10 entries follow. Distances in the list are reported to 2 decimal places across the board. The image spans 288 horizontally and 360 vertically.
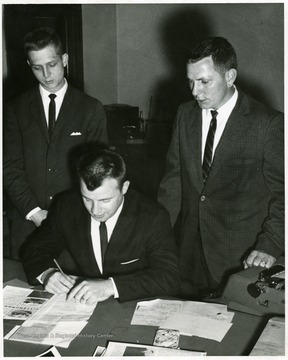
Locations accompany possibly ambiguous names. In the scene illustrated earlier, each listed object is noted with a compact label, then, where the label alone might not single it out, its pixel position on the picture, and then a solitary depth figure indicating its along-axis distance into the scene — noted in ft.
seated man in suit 6.24
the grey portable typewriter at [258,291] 5.72
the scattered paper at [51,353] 4.95
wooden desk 4.99
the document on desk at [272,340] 4.91
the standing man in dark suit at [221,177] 7.02
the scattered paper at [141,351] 4.89
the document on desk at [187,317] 5.25
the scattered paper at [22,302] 5.68
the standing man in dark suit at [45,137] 8.50
